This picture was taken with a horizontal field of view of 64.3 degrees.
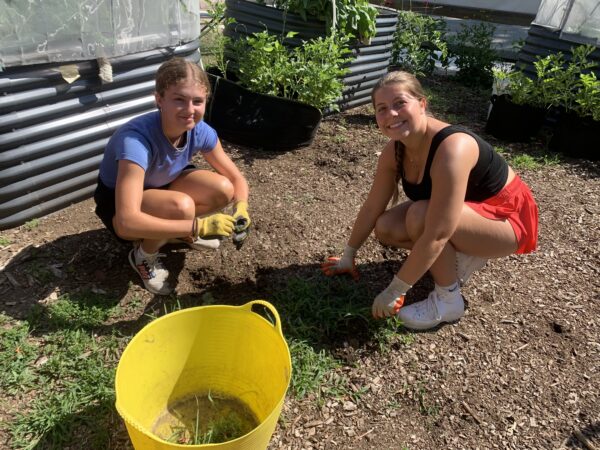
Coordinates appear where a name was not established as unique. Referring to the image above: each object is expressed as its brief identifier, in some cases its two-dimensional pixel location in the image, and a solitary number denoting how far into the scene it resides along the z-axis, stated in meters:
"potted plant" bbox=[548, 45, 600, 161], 3.99
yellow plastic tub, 1.57
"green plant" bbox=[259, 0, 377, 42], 3.85
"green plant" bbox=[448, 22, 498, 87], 6.09
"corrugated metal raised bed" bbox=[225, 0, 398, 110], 3.95
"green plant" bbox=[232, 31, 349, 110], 3.45
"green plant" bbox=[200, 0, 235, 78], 3.68
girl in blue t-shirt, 1.90
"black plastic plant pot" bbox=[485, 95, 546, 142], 4.27
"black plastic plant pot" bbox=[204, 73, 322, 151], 3.51
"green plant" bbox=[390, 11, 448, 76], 5.50
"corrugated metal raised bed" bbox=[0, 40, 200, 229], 2.30
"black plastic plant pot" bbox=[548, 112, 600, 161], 4.05
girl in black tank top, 1.87
